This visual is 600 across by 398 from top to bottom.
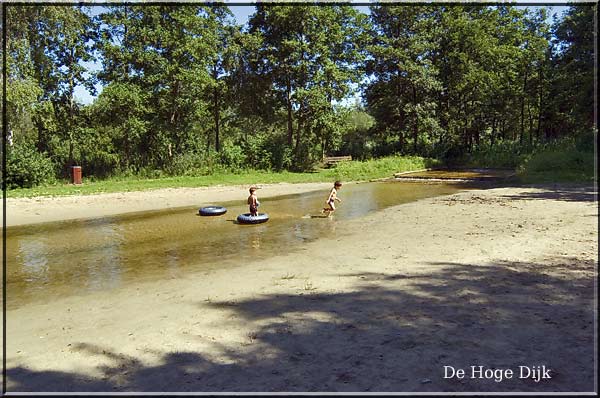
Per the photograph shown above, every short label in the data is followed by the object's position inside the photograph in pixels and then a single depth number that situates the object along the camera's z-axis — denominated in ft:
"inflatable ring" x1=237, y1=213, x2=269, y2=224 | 51.78
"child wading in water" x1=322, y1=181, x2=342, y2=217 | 55.77
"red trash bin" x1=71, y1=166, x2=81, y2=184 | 87.15
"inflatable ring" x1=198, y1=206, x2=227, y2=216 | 58.65
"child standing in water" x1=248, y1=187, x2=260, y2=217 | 52.60
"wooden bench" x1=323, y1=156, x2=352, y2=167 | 132.01
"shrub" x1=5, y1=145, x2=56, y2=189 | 77.66
